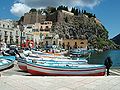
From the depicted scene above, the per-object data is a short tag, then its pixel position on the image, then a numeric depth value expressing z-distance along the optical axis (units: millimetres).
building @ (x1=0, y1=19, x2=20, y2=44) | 32907
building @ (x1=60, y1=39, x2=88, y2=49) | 50531
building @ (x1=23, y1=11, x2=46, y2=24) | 63952
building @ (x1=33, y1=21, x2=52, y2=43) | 42935
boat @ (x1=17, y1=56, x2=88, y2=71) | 9711
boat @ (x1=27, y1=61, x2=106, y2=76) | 8172
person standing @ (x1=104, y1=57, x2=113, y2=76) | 8674
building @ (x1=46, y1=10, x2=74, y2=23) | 65560
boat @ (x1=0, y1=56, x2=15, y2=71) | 9865
